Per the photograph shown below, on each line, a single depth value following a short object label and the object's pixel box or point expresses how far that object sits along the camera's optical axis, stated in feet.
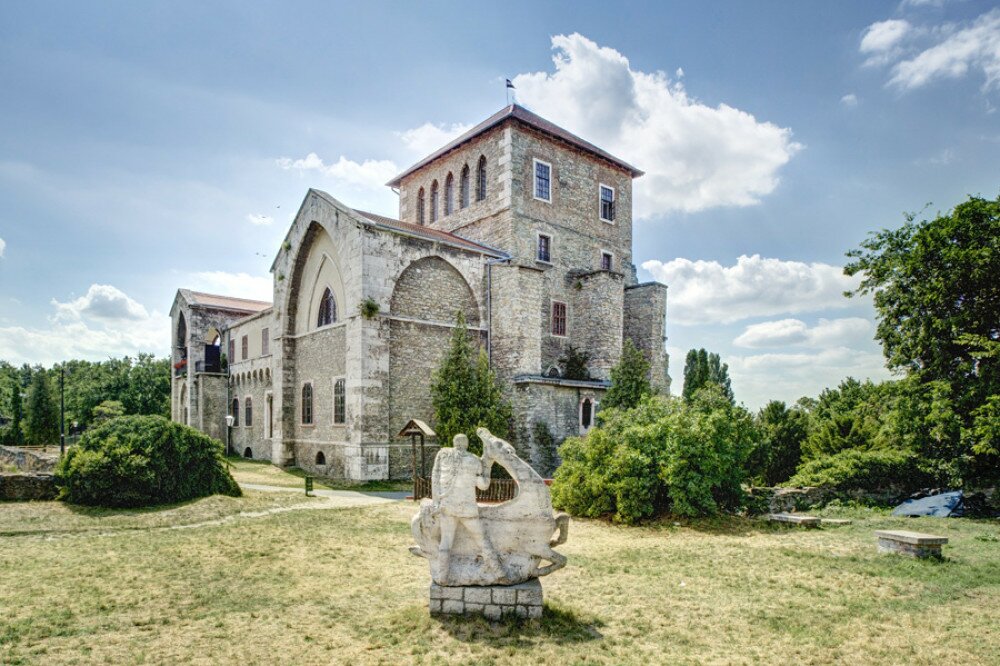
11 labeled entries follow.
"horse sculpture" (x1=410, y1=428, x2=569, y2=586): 21.31
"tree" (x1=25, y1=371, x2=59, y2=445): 126.93
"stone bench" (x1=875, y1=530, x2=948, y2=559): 29.89
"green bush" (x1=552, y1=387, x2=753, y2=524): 41.39
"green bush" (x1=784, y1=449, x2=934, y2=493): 54.60
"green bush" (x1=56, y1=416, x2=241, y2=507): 43.65
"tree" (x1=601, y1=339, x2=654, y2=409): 74.74
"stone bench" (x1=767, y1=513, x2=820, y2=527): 40.24
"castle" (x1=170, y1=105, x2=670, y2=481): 69.00
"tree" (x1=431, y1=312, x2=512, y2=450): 65.77
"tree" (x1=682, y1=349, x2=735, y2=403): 129.08
